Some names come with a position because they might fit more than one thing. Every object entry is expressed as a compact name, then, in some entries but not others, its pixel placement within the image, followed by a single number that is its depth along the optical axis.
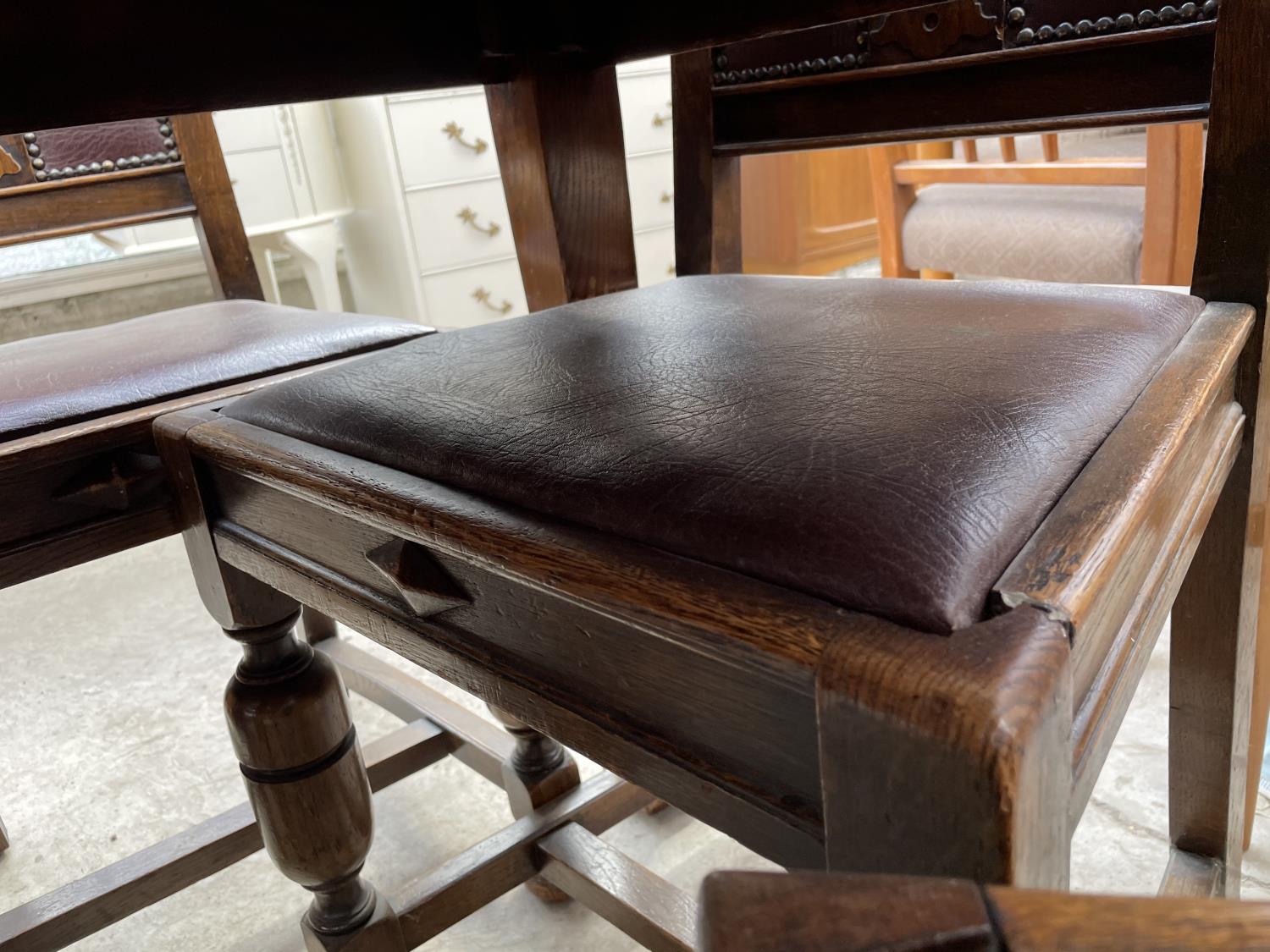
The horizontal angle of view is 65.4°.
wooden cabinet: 3.49
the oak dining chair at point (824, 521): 0.30
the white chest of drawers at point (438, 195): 2.41
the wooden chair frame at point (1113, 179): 1.32
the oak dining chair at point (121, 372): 0.67
